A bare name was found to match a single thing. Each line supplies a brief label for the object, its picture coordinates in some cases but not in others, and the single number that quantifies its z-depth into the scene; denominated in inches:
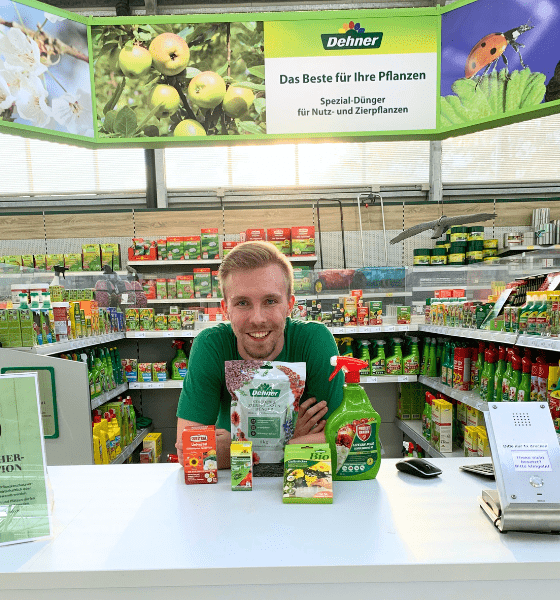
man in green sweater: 54.3
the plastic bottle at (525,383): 97.4
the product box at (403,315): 175.2
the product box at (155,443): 163.9
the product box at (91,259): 237.2
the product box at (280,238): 214.8
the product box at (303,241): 214.4
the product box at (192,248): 214.1
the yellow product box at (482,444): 108.7
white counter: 30.4
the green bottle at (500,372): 109.1
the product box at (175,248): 214.8
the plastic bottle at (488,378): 113.3
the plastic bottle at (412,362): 168.7
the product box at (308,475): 39.9
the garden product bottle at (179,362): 181.5
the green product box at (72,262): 235.3
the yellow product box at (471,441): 113.7
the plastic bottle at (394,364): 168.9
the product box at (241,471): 43.1
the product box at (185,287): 209.0
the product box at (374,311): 173.0
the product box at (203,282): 208.7
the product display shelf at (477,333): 98.5
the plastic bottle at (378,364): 167.9
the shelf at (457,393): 112.8
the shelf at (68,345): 103.6
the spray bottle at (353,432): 43.7
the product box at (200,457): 45.3
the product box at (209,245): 214.2
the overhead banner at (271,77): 72.2
